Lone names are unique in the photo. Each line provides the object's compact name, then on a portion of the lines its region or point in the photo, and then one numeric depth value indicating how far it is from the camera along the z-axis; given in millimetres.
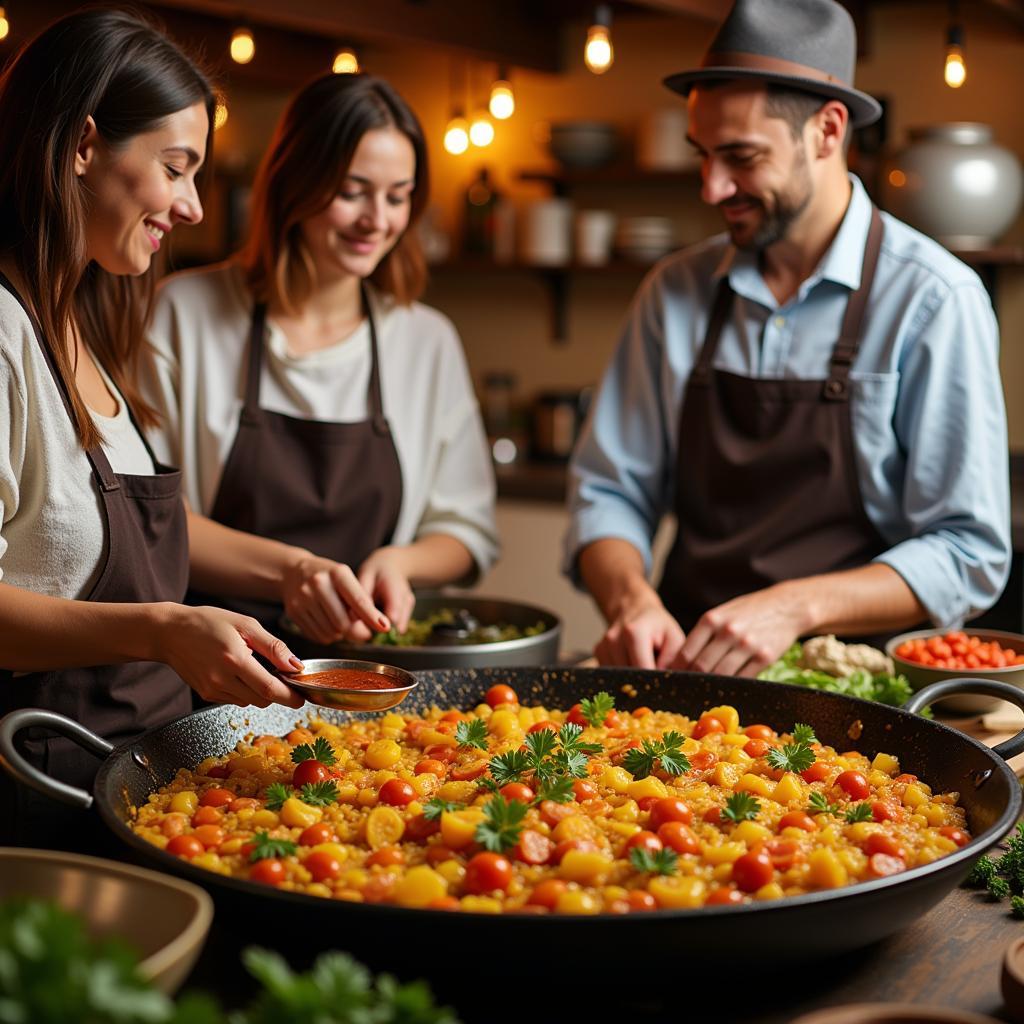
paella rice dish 1344
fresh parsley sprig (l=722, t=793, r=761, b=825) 1513
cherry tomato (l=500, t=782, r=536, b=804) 1556
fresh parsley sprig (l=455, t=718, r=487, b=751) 1818
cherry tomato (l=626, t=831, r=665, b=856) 1407
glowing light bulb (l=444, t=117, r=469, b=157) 4480
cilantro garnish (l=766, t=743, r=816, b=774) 1721
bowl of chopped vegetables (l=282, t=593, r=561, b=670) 2254
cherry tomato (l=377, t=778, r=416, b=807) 1591
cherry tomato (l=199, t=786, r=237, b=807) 1613
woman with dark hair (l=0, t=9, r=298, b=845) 1744
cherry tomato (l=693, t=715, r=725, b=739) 1925
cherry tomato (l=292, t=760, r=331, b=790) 1677
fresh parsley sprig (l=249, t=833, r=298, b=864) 1410
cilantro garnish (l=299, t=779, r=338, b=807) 1597
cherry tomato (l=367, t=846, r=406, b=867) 1414
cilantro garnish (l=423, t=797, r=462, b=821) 1474
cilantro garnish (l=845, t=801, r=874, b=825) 1539
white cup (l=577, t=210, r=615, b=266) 5484
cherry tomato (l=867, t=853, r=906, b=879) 1394
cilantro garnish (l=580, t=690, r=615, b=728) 1966
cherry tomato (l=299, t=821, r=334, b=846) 1465
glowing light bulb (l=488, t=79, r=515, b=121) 4215
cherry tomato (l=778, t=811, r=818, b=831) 1512
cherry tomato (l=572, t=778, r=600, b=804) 1596
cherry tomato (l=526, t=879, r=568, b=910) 1284
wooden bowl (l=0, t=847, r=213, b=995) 1075
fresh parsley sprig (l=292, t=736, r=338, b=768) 1729
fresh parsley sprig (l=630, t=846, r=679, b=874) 1336
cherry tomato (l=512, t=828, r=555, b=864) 1387
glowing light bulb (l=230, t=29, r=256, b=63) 4254
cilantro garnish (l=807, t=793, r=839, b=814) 1582
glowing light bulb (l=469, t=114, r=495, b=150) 4465
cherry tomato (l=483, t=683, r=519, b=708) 2082
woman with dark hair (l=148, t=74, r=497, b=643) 2742
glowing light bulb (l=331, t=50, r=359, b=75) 4191
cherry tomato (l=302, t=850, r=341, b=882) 1376
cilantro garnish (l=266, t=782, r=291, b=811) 1596
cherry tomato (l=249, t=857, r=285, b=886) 1349
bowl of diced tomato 2174
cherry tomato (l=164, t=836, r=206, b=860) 1417
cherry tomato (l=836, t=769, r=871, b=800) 1659
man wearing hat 2504
